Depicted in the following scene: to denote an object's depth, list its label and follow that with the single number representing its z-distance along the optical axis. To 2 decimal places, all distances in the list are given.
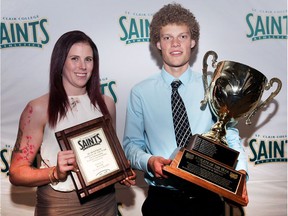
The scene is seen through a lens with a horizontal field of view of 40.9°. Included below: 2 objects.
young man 1.48
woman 1.42
